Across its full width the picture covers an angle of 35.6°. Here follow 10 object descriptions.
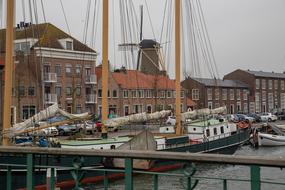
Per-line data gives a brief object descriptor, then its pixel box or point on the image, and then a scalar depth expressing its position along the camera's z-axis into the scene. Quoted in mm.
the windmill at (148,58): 85250
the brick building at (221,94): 86250
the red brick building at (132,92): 71500
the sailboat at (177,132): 19078
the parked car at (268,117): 75169
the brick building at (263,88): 101500
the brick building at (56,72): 57500
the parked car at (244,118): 65569
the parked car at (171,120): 45106
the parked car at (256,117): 74412
